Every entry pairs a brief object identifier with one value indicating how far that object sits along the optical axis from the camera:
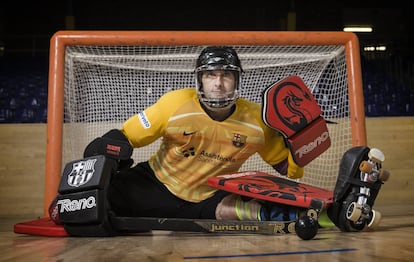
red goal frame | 4.98
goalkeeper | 4.23
